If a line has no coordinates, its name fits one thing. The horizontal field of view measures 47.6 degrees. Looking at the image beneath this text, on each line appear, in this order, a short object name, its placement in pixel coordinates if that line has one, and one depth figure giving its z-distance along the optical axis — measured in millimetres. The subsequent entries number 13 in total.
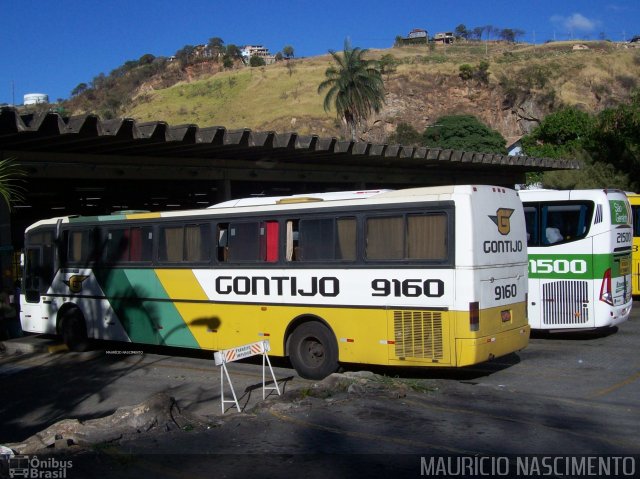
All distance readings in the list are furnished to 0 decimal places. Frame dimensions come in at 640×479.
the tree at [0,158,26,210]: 10867
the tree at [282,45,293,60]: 147750
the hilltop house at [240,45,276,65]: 152438
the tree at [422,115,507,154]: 76625
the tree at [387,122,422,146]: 81188
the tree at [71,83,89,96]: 143588
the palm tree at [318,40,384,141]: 55094
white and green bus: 14688
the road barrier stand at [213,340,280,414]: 9508
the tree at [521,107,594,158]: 63719
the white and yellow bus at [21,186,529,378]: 10703
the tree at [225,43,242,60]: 138788
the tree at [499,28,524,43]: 146000
